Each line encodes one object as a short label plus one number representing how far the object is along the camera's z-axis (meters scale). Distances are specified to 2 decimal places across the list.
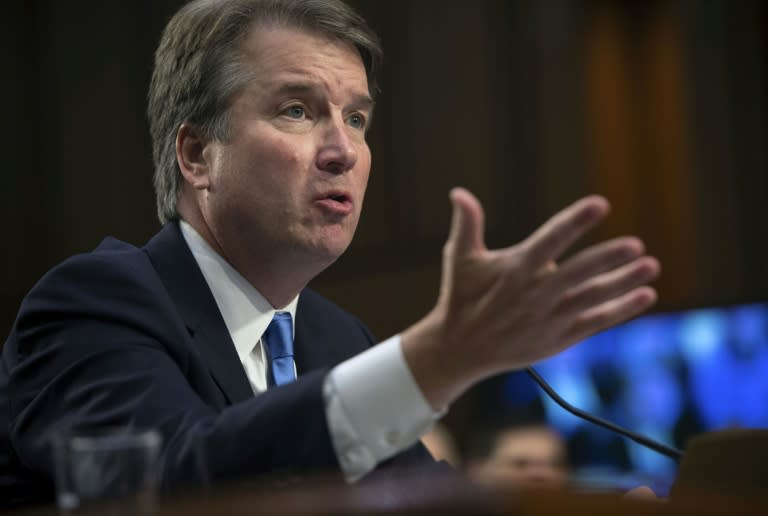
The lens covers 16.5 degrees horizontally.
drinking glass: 1.55
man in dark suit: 1.64
